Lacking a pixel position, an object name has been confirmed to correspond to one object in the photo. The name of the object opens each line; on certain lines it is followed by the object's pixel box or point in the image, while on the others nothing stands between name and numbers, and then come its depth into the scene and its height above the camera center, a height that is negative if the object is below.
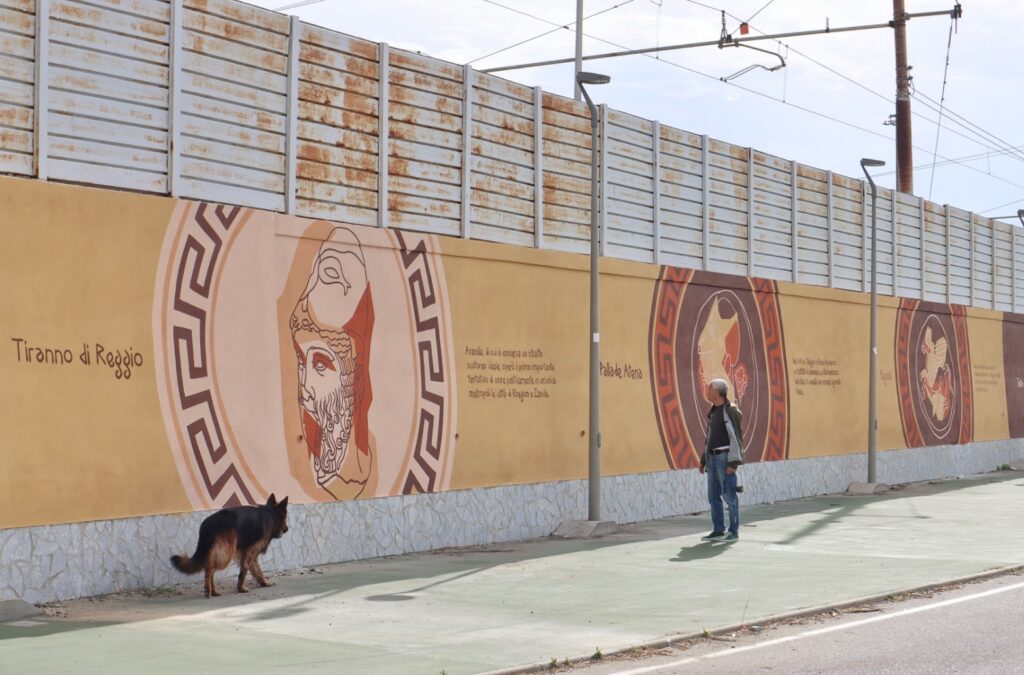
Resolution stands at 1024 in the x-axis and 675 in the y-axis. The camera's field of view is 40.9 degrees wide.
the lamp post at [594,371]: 17.98 +0.55
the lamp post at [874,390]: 25.70 +0.48
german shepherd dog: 12.23 -1.19
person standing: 16.80 -0.52
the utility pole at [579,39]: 27.03 +7.39
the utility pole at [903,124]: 35.06 +7.52
